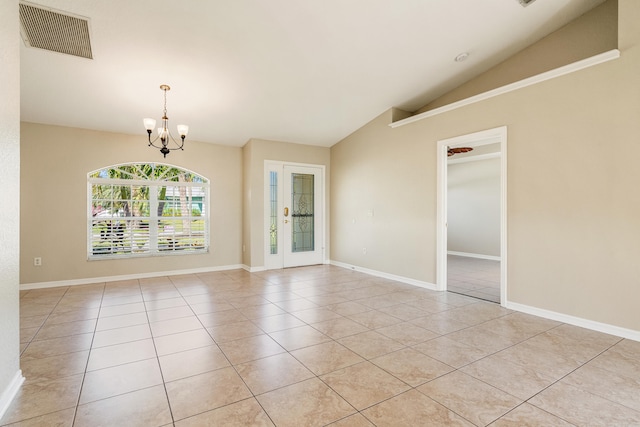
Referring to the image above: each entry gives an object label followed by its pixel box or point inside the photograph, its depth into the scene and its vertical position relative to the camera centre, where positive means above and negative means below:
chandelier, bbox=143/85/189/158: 3.77 +1.06
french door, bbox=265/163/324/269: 6.40 -0.05
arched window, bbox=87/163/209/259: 5.40 +0.03
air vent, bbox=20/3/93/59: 2.87 +1.79
